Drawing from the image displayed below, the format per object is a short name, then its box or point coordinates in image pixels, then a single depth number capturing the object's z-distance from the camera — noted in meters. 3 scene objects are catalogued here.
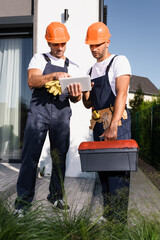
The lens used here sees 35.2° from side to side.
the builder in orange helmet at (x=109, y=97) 2.21
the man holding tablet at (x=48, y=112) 2.69
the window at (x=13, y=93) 5.81
